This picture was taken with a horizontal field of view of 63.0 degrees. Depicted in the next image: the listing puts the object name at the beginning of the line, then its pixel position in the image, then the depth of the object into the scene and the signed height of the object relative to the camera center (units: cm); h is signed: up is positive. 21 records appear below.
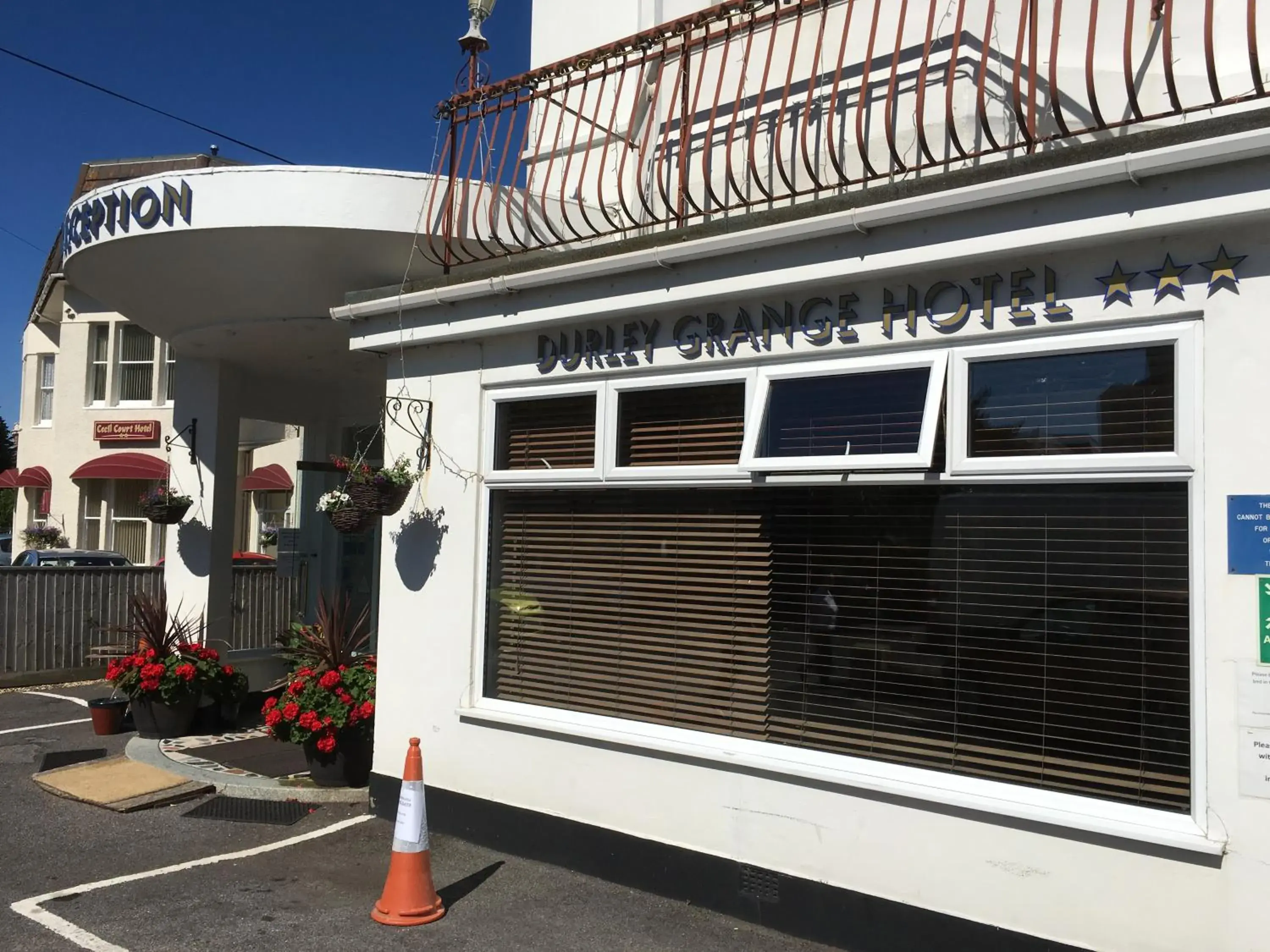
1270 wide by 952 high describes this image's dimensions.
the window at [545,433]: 614 +55
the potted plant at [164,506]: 962 +9
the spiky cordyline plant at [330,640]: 759 -90
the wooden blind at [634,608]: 546 -47
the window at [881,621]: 425 -45
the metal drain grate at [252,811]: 693 -201
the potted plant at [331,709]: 721 -134
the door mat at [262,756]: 793 -192
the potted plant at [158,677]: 880 -137
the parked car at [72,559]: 1811 -79
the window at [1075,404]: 419 +55
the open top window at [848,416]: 475 +55
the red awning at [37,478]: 2619 +90
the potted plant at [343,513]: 651 +4
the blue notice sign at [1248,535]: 383 +1
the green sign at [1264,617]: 382 -30
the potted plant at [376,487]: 645 +21
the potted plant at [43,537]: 2478 -57
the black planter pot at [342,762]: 732 -173
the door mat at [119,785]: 721 -197
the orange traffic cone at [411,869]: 510 -173
